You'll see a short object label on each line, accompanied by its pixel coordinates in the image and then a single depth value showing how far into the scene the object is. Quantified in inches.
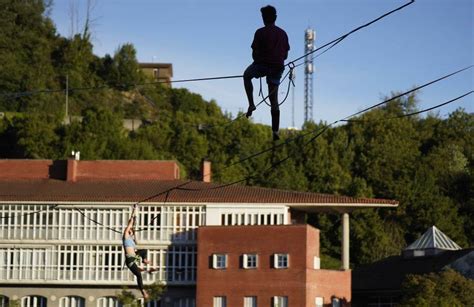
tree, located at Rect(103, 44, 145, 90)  5142.7
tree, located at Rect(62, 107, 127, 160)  4183.1
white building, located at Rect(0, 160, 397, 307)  3203.7
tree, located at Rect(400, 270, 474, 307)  2928.2
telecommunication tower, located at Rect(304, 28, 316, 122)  5044.3
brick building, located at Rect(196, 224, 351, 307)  3029.0
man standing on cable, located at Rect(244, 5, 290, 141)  962.7
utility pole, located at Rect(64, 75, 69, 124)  4594.0
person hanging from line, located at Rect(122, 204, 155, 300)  1306.6
